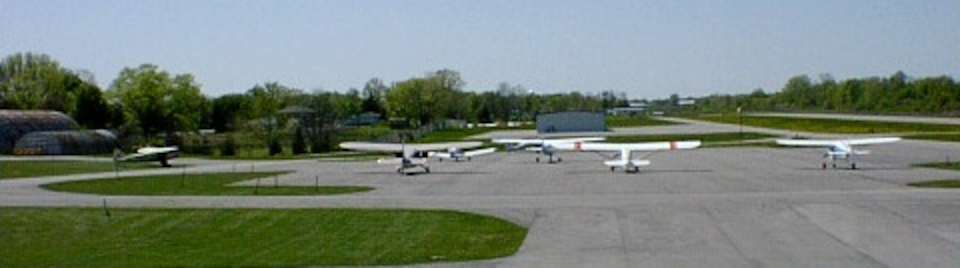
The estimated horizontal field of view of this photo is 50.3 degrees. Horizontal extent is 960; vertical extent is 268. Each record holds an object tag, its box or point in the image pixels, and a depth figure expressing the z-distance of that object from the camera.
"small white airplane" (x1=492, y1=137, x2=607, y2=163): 63.59
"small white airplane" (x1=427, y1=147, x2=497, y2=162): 66.06
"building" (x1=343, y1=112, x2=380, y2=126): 183.75
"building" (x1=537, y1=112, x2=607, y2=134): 131.12
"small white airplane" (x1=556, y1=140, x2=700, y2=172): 50.72
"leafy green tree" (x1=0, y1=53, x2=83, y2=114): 113.62
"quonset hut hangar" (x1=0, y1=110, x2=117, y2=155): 81.19
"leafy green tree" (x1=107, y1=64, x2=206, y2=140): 107.31
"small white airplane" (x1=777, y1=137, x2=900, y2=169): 51.56
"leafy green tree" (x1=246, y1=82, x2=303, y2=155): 111.65
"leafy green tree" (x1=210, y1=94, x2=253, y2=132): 152.43
